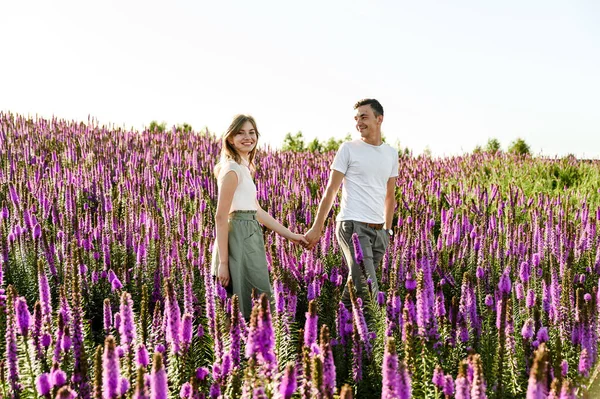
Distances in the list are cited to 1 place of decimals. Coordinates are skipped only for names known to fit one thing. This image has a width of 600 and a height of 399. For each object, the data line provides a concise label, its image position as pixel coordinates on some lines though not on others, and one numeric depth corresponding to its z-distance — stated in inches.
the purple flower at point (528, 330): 114.4
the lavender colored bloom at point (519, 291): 149.7
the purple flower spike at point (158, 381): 71.1
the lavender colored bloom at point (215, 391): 92.0
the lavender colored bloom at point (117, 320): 114.5
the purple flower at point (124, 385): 88.7
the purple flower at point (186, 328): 101.3
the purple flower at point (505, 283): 143.6
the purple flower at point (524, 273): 165.9
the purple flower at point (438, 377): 92.0
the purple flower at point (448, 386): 84.9
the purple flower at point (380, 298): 158.7
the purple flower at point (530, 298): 139.9
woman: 153.6
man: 177.8
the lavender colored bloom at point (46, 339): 111.8
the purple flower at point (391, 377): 71.7
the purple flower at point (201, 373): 100.5
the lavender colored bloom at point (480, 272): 179.4
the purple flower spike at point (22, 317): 106.1
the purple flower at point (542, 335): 119.1
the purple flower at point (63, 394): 66.5
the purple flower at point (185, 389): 91.4
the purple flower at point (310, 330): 90.3
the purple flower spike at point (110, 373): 73.9
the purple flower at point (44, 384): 89.7
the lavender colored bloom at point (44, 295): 117.2
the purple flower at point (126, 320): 95.4
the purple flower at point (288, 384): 73.0
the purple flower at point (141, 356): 93.6
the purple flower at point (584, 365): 104.0
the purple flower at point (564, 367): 107.3
